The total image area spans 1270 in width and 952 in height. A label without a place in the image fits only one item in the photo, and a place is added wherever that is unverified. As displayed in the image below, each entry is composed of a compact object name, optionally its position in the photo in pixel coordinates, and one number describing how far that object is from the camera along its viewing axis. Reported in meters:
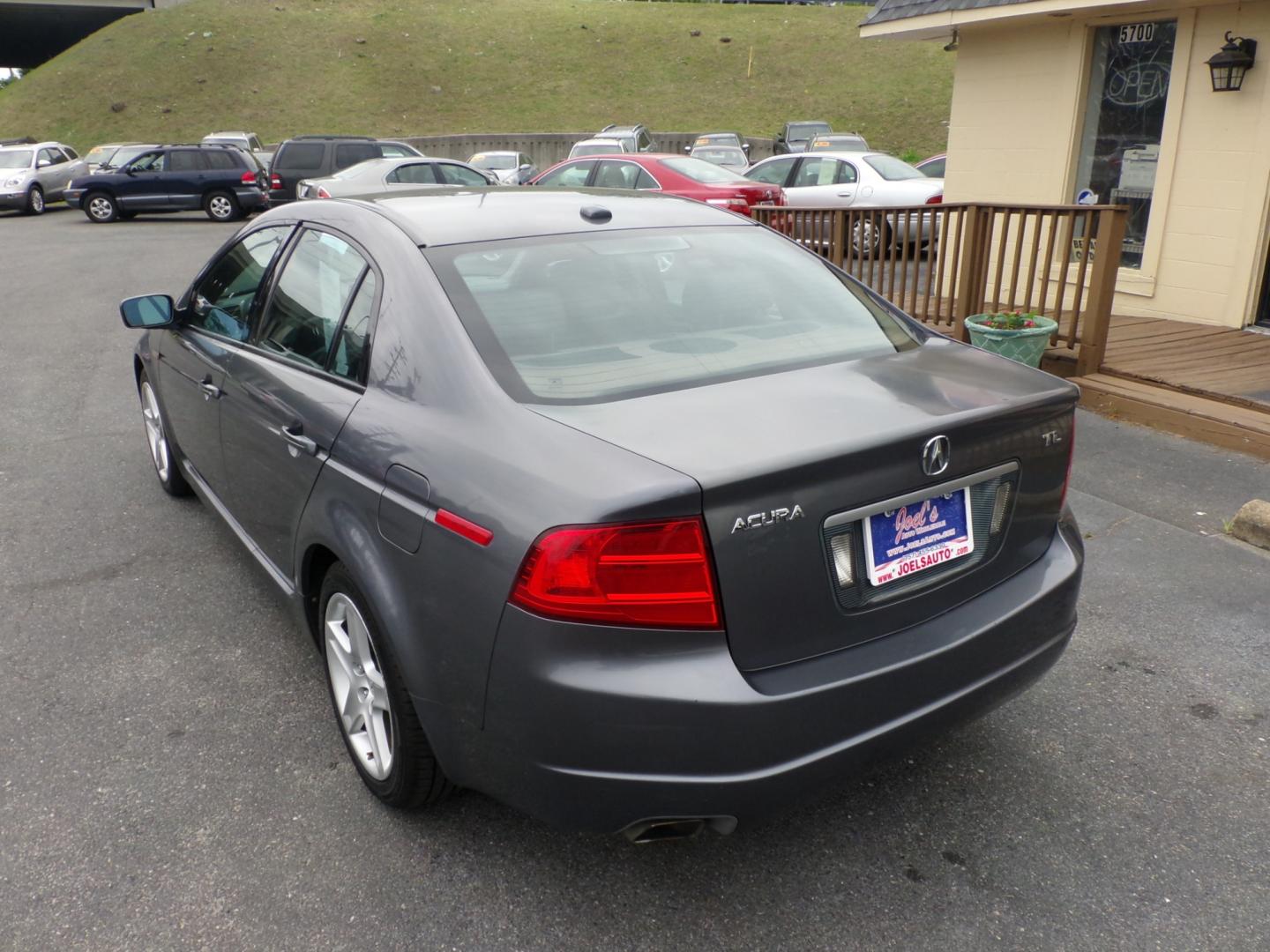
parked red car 12.84
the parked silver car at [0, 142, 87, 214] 23.42
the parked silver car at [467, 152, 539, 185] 23.11
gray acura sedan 2.10
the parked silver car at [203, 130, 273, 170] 27.55
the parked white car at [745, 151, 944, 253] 13.68
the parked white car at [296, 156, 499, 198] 15.98
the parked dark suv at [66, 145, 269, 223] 21.86
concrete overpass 49.03
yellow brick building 7.91
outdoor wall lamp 7.62
